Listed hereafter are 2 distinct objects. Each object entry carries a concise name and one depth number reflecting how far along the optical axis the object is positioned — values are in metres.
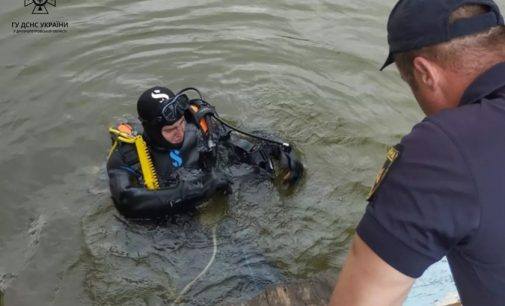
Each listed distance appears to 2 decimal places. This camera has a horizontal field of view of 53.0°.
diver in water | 4.14
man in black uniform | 1.42
